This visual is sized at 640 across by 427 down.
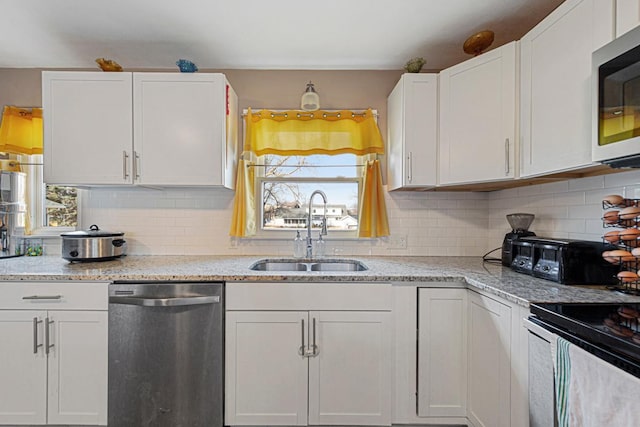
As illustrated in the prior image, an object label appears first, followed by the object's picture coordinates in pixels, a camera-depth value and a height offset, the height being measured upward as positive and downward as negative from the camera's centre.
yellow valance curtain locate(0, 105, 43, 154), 2.34 +0.60
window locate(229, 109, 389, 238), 2.39 +0.31
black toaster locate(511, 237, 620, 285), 1.46 -0.24
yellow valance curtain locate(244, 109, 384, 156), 2.39 +0.61
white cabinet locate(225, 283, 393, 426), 1.70 -0.76
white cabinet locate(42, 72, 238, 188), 2.05 +0.55
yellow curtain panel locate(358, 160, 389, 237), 2.41 +0.04
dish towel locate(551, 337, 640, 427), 0.83 -0.50
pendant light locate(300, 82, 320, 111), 2.22 +0.77
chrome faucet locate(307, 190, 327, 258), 2.31 -0.11
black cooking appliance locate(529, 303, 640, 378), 0.84 -0.34
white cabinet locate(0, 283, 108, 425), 1.68 -0.75
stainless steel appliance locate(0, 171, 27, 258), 2.27 +0.01
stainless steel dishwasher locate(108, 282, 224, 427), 1.67 -0.75
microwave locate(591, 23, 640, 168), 1.04 +0.39
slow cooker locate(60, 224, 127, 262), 2.03 -0.21
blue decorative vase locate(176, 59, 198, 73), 2.15 +0.99
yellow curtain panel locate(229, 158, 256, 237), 2.38 +0.03
